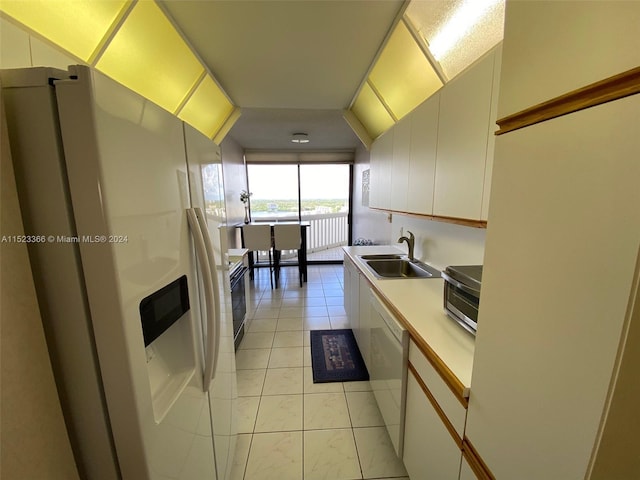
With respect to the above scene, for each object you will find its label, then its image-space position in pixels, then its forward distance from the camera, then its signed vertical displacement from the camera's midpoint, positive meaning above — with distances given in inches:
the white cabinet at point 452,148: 45.1 +12.6
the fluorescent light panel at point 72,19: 40.7 +33.6
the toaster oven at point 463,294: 41.3 -16.5
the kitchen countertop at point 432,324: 36.9 -23.8
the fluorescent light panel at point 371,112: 96.5 +38.1
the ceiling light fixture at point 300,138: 159.8 +43.0
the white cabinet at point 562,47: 15.5 +11.3
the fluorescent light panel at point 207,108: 90.5 +38.1
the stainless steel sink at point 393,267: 94.9 -25.2
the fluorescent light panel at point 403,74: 66.9 +39.1
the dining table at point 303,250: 179.0 -34.7
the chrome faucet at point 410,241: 94.8 -14.8
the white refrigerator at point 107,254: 20.8 -4.8
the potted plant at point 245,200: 192.1 +2.2
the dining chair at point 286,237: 172.9 -23.8
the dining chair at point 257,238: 173.0 -24.4
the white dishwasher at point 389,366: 50.4 -38.0
